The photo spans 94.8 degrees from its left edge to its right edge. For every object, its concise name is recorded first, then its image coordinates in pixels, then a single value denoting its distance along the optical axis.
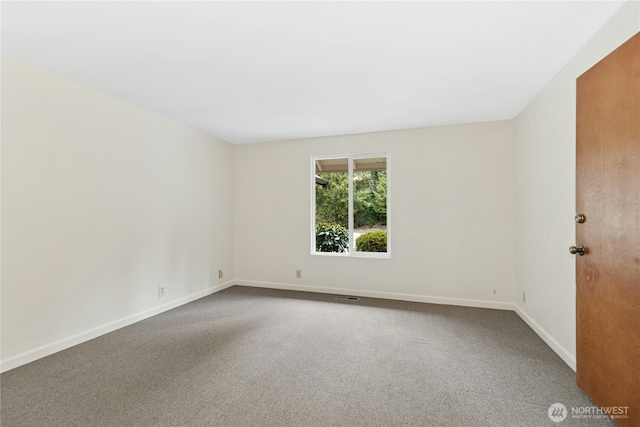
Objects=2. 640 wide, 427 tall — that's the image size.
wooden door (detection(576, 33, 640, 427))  1.50
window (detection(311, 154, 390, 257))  4.33
